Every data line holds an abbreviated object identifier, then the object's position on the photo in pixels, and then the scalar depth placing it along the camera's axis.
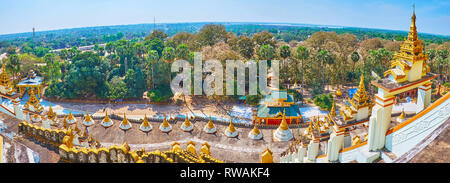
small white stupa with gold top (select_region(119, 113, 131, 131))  30.28
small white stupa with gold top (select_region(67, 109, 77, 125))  32.29
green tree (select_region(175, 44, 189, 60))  48.84
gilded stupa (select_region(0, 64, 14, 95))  23.81
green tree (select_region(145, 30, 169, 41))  80.69
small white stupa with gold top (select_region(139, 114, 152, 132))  30.02
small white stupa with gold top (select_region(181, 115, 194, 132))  30.52
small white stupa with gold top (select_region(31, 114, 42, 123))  25.98
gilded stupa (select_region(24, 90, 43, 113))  24.45
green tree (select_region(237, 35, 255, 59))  58.25
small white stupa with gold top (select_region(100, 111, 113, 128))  30.95
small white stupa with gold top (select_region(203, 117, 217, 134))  30.14
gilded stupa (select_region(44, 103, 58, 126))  25.33
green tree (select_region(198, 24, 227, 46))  65.38
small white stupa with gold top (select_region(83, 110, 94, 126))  31.53
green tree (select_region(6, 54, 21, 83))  53.42
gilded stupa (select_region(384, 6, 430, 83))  15.16
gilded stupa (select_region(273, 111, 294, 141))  28.50
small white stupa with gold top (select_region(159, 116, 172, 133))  30.34
